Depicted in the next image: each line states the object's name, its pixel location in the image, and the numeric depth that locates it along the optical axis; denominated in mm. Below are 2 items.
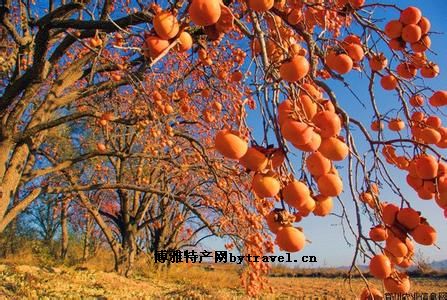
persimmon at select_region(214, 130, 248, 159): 997
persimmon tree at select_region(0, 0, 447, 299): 1024
